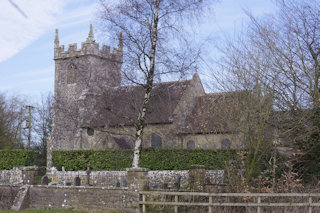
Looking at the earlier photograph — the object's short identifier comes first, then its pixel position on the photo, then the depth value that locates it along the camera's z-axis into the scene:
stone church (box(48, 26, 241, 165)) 31.47
